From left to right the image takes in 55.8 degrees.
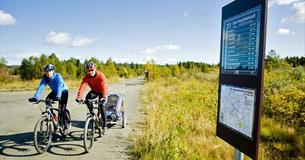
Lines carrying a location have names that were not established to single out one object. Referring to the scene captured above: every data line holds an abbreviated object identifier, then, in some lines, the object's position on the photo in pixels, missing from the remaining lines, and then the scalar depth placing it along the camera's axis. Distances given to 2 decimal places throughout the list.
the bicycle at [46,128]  6.28
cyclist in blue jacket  6.67
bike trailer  8.57
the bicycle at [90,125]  6.38
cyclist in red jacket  7.16
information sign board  2.97
